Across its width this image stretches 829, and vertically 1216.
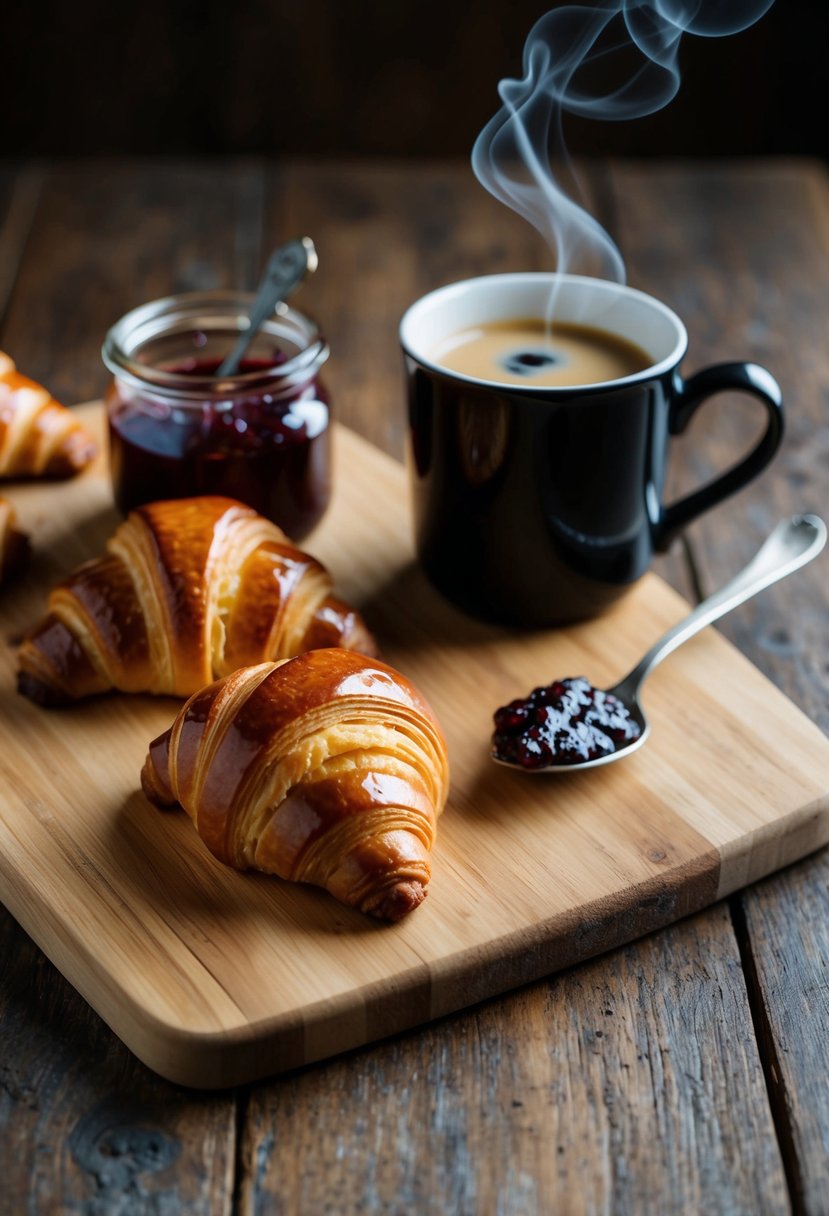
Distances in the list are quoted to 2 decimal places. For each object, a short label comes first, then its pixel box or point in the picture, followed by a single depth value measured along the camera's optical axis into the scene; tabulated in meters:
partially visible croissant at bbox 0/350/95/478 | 0.77
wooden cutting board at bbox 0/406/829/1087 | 0.59
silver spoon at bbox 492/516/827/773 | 0.66
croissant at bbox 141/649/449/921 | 0.60
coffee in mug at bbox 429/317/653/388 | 0.71
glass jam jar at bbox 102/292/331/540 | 0.73
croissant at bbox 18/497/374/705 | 0.67
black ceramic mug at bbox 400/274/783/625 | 0.68
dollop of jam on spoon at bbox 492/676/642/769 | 0.65
